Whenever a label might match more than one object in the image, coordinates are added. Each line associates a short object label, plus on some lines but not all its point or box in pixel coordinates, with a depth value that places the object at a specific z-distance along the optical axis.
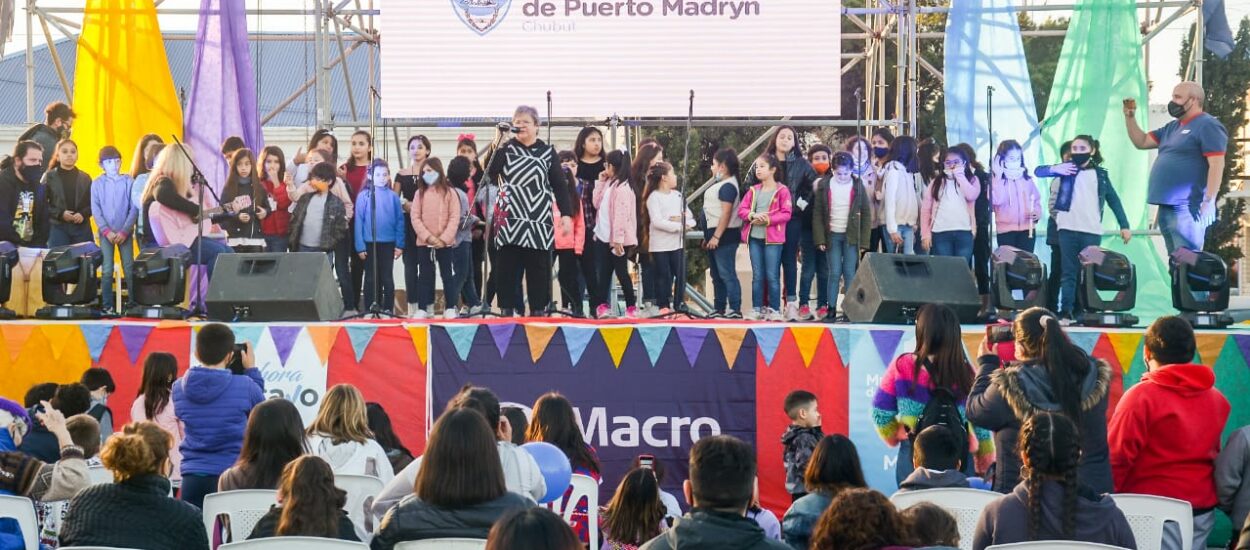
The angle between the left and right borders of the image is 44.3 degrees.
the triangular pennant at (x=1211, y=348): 9.18
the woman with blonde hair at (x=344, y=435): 6.27
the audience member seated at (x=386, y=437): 7.00
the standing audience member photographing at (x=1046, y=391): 6.12
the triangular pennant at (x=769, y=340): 9.43
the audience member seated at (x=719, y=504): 4.22
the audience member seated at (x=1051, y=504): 4.91
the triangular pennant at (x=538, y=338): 9.47
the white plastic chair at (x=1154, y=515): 5.71
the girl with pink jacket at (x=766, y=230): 10.82
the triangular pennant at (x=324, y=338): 9.50
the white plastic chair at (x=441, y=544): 4.70
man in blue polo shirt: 10.48
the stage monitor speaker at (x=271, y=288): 9.73
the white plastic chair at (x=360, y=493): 6.00
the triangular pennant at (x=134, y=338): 9.59
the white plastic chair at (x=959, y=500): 5.73
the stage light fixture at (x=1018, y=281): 10.00
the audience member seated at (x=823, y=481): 5.46
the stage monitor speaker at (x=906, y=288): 9.55
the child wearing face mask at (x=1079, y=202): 10.77
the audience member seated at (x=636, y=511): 5.62
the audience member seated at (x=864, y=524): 4.20
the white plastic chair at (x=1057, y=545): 4.65
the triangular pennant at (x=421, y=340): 9.48
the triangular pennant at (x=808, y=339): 9.40
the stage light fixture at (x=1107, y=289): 9.84
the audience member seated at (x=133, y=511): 5.08
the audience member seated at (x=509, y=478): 5.30
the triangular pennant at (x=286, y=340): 9.50
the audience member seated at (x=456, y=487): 4.71
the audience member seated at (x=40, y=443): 6.70
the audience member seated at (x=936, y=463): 5.89
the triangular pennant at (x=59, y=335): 9.64
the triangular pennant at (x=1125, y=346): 9.26
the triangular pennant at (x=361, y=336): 9.50
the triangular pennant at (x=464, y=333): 9.50
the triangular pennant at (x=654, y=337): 9.43
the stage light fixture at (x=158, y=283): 10.19
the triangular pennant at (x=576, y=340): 9.45
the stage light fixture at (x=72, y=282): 10.19
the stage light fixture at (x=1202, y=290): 9.55
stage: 9.43
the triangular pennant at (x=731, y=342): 9.44
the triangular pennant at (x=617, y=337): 9.45
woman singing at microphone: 10.59
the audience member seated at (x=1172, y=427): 6.32
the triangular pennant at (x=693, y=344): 9.46
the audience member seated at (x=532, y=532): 3.63
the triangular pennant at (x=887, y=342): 9.34
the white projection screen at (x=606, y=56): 13.95
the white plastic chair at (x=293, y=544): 4.69
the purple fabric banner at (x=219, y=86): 13.14
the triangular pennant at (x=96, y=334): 9.62
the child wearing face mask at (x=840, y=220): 10.98
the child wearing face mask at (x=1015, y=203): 11.28
